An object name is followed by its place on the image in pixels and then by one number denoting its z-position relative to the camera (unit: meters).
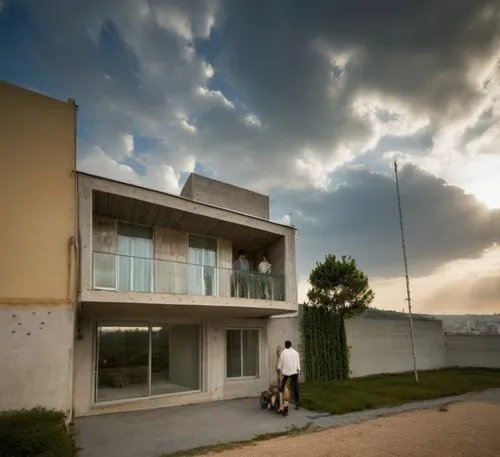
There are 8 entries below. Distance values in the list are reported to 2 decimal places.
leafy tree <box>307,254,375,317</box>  19.30
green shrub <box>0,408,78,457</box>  6.74
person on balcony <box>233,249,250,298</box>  13.80
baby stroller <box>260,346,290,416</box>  11.41
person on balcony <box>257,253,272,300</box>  14.50
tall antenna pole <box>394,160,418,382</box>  19.23
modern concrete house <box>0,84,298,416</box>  9.72
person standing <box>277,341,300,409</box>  12.09
